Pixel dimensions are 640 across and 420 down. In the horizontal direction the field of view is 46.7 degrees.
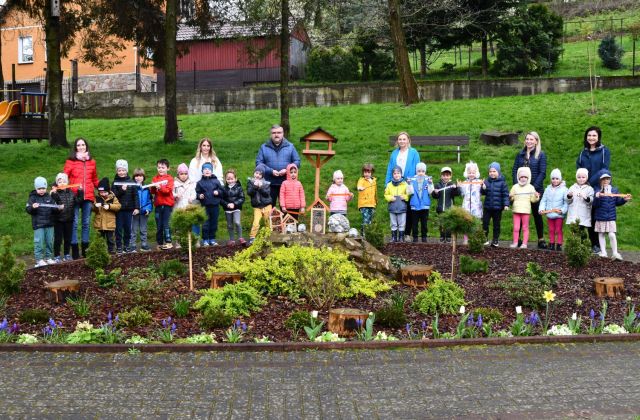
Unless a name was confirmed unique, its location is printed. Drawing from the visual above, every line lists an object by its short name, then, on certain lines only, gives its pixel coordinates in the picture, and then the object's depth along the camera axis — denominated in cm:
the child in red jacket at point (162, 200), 1354
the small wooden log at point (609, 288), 968
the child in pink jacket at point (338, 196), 1347
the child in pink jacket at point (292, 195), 1316
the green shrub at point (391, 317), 819
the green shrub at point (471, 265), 1104
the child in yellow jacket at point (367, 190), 1388
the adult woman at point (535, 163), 1373
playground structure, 2092
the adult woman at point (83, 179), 1294
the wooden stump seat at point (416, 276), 1022
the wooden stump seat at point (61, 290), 942
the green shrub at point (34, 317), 845
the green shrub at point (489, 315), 845
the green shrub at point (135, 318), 825
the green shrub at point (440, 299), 882
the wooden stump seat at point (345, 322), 792
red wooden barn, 4066
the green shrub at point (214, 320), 815
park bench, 2086
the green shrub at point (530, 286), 909
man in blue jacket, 1374
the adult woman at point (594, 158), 1327
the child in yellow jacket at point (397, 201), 1382
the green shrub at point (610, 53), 3672
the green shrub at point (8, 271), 966
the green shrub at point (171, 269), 1071
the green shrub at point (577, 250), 1115
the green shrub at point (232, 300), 865
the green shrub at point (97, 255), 1124
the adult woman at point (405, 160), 1415
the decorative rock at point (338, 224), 1123
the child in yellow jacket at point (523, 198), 1351
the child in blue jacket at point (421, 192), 1387
